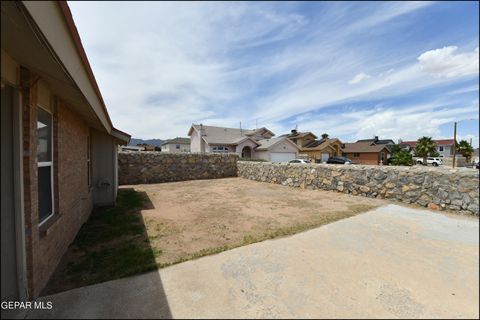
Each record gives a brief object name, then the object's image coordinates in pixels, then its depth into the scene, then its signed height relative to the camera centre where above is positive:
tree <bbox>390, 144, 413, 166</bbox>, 29.44 -0.23
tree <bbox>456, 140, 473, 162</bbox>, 39.53 +1.37
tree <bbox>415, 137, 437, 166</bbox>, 35.41 +1.43
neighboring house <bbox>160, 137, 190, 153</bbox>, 54.72 +3.53
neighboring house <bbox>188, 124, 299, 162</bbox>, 31.39 +1.89
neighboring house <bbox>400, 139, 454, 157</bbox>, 49.85 +2.03
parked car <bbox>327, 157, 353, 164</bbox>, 25.83 -0.35
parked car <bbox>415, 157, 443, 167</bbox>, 34.46 -0.79
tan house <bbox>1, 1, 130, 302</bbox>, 1.73 +0.36
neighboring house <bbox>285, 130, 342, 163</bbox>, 37.88 +2.02
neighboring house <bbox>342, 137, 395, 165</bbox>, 38.59 +0.78
